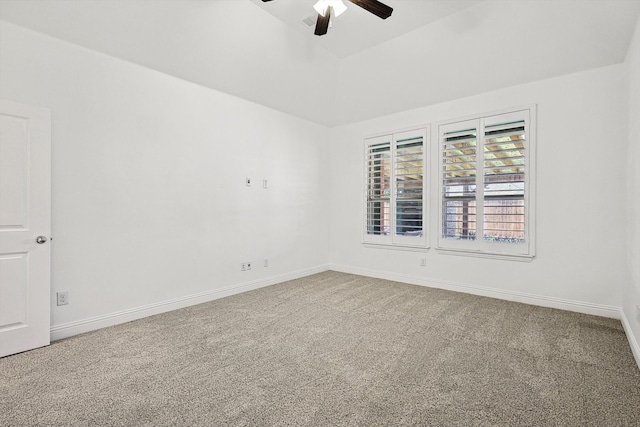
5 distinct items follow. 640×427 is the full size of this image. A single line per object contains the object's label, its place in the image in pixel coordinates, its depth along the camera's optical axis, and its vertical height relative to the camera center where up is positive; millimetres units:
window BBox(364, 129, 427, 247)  4754 +384
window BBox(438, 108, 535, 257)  3805 +385
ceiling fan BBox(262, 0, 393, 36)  2699 +1821
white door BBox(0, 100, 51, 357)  2457 -137
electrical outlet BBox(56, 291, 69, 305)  2805 -798
